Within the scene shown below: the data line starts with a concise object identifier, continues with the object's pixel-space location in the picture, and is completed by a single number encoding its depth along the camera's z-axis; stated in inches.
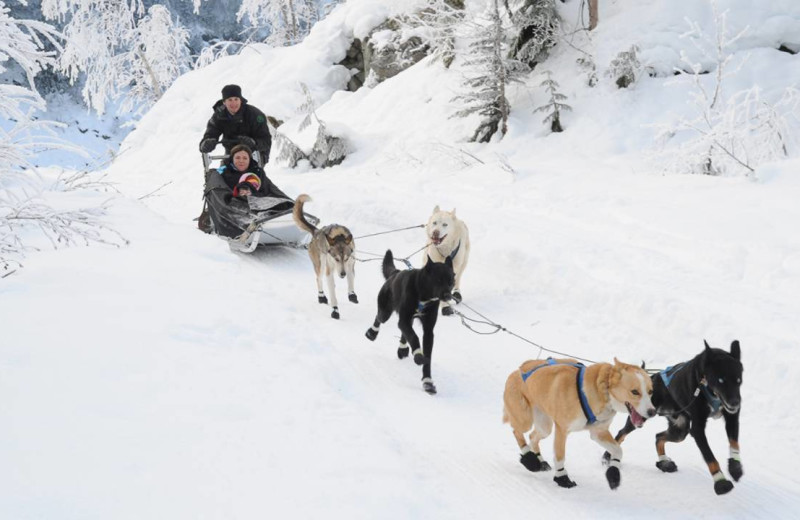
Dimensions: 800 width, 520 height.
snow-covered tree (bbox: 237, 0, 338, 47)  1144.2
